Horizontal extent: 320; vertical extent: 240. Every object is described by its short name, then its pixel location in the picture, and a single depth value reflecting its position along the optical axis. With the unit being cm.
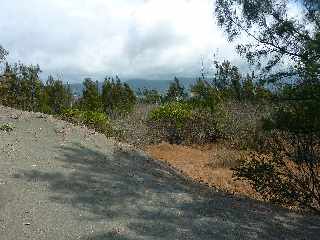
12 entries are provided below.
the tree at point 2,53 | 979
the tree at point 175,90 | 2505
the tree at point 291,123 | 568
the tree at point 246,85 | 1815
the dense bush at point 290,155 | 589
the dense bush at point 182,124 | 1198
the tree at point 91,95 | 1845
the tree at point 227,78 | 2061
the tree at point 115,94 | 2086
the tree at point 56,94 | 1672
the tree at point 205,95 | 1389
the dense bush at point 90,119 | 839
